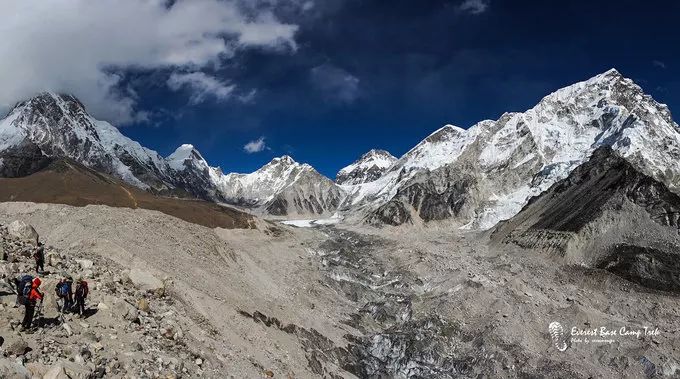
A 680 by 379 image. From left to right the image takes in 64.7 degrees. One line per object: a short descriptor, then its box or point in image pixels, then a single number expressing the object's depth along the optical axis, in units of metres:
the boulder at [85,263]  29.77
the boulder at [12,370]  16.47
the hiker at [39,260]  26.02
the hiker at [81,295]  23.42
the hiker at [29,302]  20.64
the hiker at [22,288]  21.03
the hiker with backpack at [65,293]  22.79
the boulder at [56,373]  17.91
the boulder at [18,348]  18.64
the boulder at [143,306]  27.59
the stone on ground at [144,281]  31.07
